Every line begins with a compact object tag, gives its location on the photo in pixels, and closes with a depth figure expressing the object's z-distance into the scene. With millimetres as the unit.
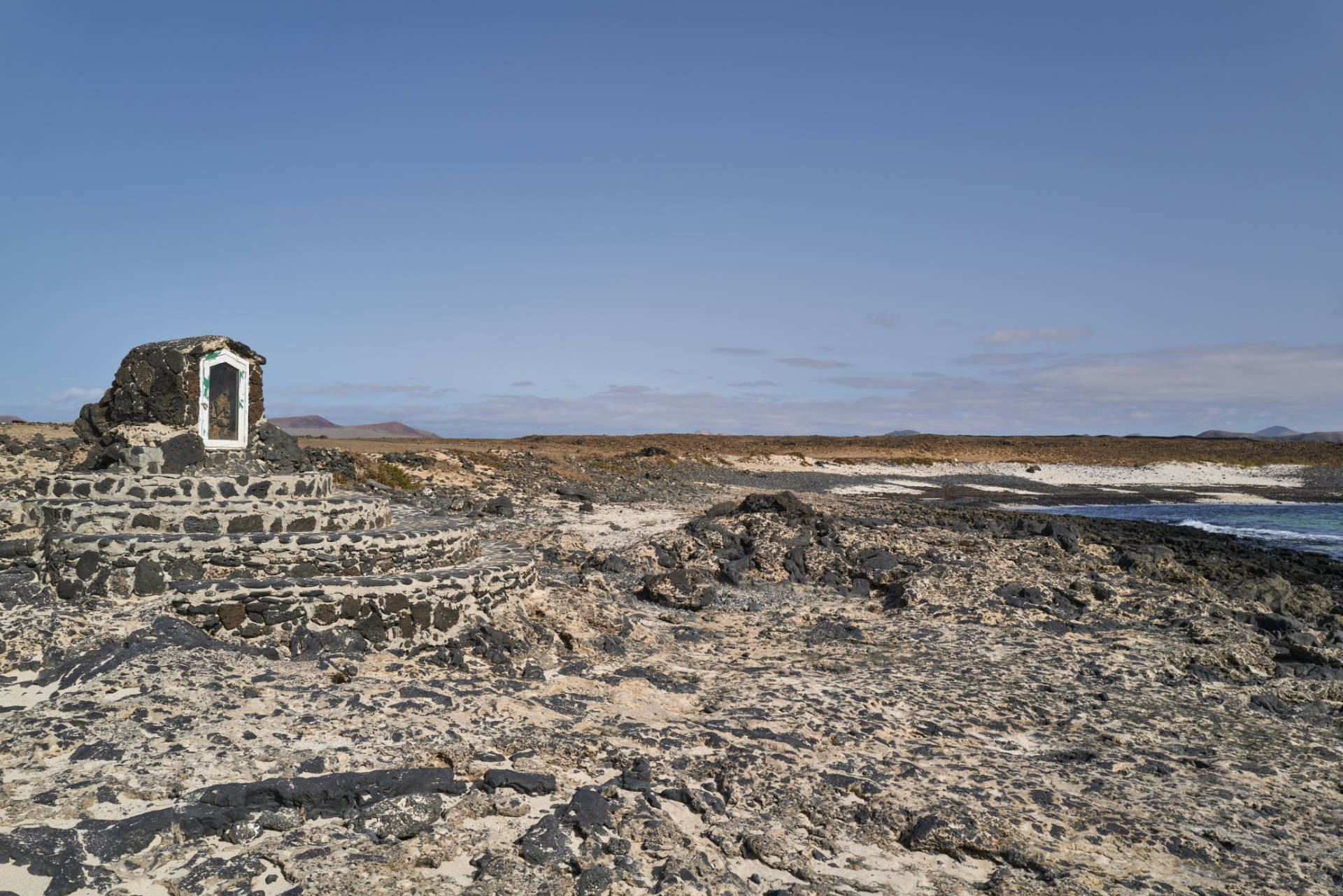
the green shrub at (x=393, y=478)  24828
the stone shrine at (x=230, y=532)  9414
